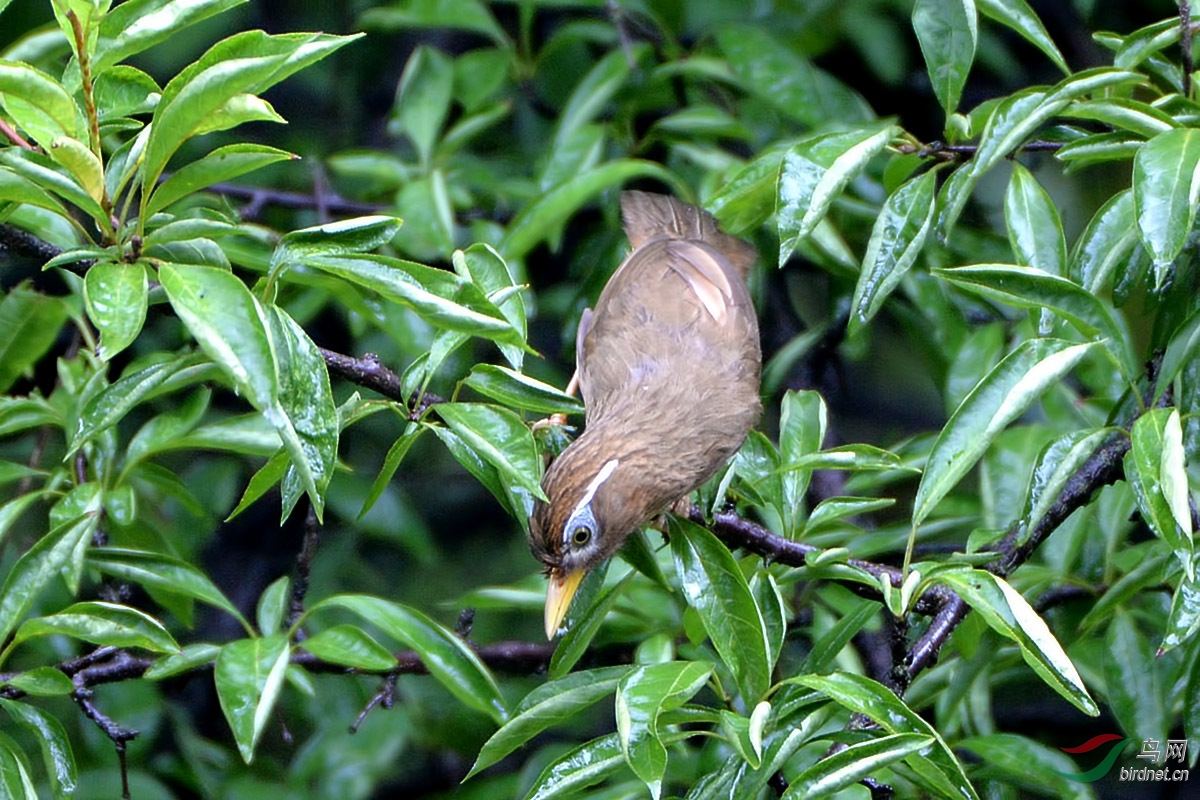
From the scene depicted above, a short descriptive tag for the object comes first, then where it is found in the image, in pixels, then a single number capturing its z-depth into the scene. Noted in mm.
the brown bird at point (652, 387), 5684
